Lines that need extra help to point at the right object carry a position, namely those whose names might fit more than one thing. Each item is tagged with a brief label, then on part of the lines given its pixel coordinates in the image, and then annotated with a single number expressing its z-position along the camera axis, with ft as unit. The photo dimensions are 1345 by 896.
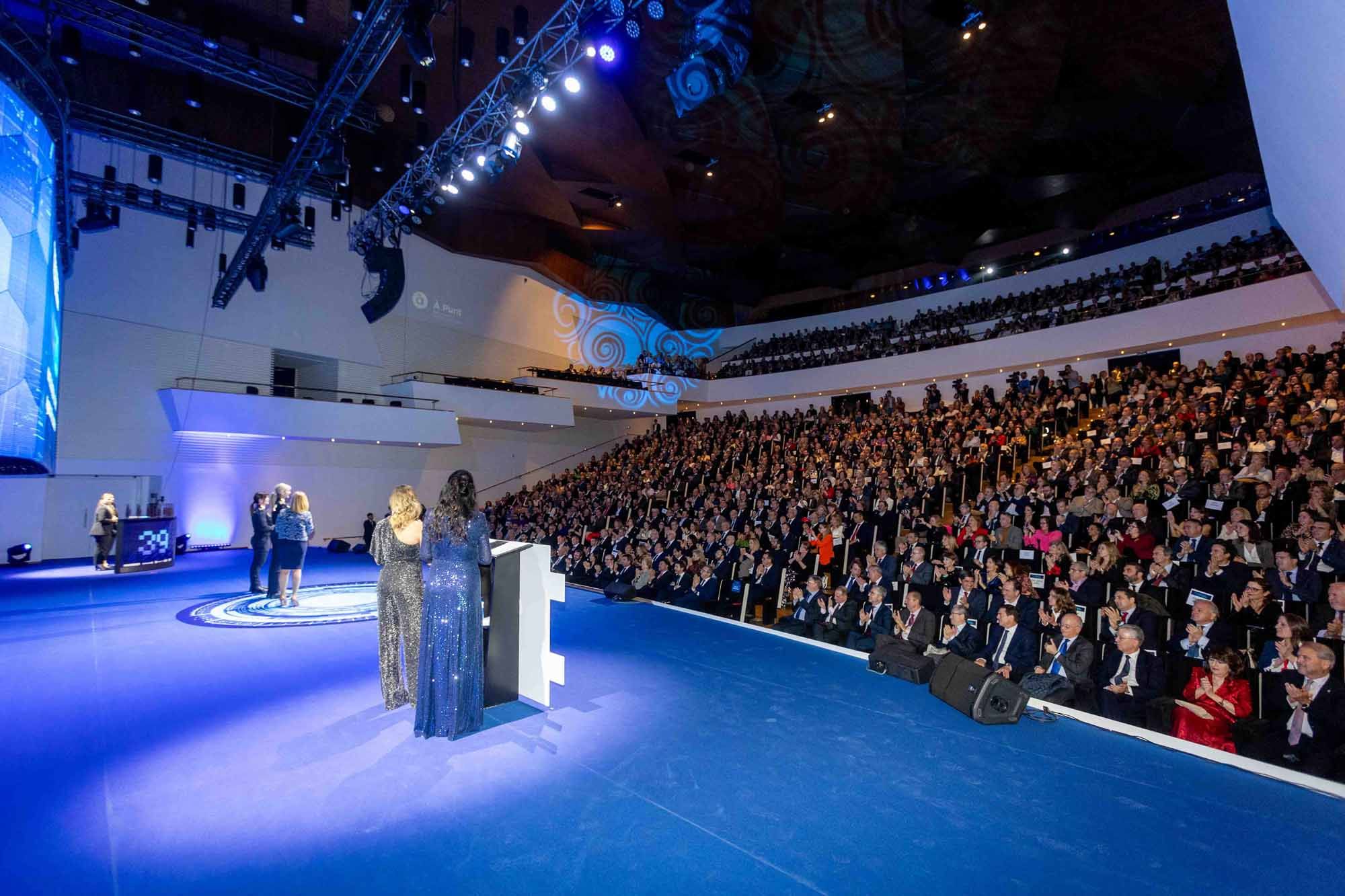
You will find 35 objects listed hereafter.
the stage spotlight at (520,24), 25.49
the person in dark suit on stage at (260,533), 24.99
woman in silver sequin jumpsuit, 13.17
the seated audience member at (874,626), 20.06
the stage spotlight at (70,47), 24.31
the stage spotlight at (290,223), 35.78
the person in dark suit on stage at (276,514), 23.36
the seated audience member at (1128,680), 14.30
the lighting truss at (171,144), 36.01
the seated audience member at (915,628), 18.17
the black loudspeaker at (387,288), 45.39
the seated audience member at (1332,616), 14.83
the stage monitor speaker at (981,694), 13.56
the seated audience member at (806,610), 22.15
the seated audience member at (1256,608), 16.40
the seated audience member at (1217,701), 12.82
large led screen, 15.67
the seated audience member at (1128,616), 16.19
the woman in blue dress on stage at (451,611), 12.02
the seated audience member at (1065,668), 14.85
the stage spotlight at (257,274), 42.19
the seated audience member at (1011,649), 16.72
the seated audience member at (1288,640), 13.57
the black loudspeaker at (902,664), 16.29
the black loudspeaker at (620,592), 27.94
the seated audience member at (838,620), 20.88
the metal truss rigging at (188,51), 26.61
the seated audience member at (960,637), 18.54
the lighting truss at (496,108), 23.79
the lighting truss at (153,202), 36.78
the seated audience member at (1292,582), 16.85
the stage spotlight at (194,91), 30.17
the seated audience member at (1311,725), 11.60
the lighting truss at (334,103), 23.09
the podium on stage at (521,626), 13.89
